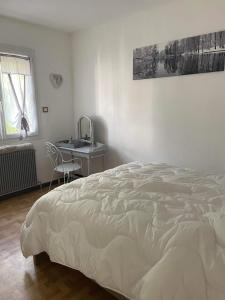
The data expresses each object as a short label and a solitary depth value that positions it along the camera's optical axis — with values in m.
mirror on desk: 3.82
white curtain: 3.37
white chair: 3.48
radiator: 3.32
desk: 3.49
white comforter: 1.14
